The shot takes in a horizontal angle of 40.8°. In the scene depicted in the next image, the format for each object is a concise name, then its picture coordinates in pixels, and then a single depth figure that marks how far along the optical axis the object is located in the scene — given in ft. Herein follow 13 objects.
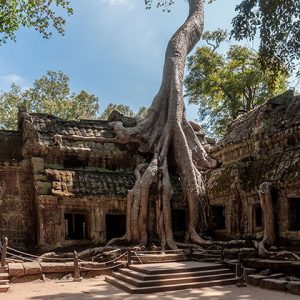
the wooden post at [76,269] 32.07
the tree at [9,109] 92.94
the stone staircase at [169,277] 26.84
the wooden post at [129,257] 33.41
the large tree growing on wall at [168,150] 42.01
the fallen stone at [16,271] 30.35
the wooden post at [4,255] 30.65
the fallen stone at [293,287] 23.59
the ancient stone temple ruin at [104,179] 39.29
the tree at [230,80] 78.43
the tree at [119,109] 108.06
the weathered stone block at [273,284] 24.88
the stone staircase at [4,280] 27.27
